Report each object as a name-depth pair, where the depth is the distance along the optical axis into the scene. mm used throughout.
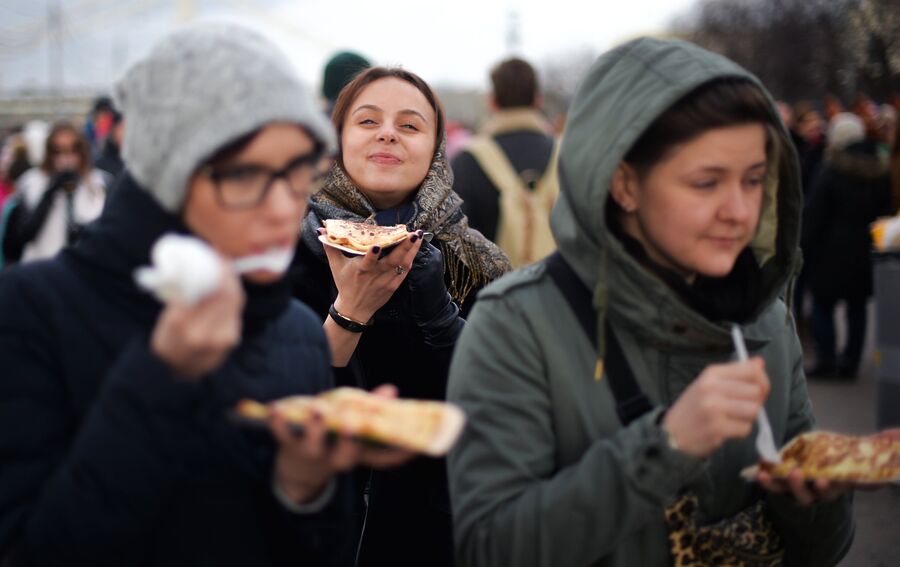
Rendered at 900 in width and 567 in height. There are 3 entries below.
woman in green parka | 2035
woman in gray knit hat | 1554
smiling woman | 3049
